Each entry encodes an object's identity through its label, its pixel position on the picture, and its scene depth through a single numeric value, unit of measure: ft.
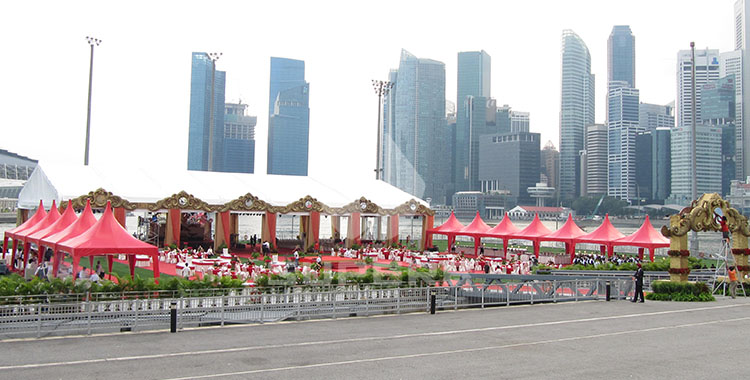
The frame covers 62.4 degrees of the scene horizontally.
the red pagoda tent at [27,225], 99.63
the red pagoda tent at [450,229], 148.77
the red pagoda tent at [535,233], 131.95
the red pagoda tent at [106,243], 68.08
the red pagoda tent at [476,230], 142.82
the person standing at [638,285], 70.07
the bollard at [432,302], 61.41
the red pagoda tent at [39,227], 91.35
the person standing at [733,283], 78.12
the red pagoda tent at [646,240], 114.83
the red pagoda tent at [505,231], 137.28
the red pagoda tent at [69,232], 75.61
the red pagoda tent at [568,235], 126.38
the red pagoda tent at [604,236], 122.01
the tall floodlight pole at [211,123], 173.47
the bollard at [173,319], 48.83
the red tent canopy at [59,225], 83.49
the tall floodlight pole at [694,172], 134.39
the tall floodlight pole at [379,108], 180.45
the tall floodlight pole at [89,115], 155.74
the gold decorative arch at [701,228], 77.30
